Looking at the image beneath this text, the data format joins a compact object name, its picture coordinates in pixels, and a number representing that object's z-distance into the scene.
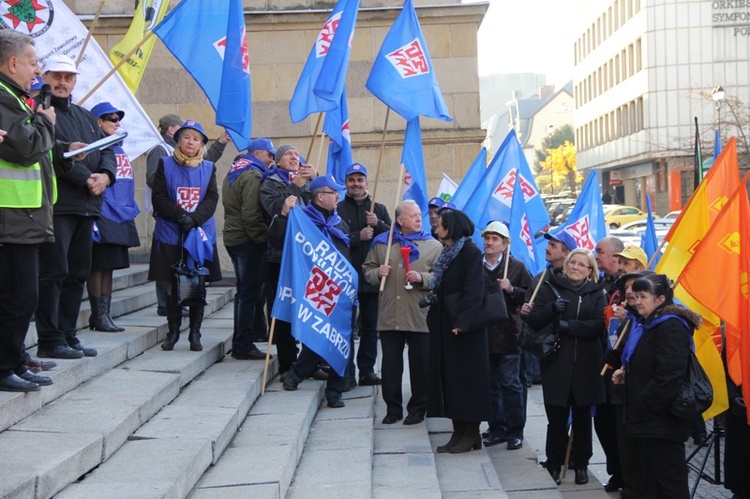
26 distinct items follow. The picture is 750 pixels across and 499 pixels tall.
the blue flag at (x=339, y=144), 10.07
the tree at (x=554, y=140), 123.75
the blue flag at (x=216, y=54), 8.84
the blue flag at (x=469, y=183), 12.05
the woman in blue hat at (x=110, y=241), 8.51
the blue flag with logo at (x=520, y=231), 10.18
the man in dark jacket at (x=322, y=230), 8.63
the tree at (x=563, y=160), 97.12
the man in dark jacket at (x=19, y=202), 5.57
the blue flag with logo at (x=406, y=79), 9.66
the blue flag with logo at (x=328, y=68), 9.38
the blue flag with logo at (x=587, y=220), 11.22
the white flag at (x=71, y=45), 8.66
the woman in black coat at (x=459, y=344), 8.02
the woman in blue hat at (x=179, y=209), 8.51
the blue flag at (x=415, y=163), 9.81
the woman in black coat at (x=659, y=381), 6.55
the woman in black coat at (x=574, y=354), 7.79
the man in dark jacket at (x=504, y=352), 8.74
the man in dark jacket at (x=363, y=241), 9.43
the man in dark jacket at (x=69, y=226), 6.71
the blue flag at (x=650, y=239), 10.45
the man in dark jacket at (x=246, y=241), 9.09
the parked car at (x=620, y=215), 39.75
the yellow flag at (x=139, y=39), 9.46
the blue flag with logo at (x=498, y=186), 11.09
